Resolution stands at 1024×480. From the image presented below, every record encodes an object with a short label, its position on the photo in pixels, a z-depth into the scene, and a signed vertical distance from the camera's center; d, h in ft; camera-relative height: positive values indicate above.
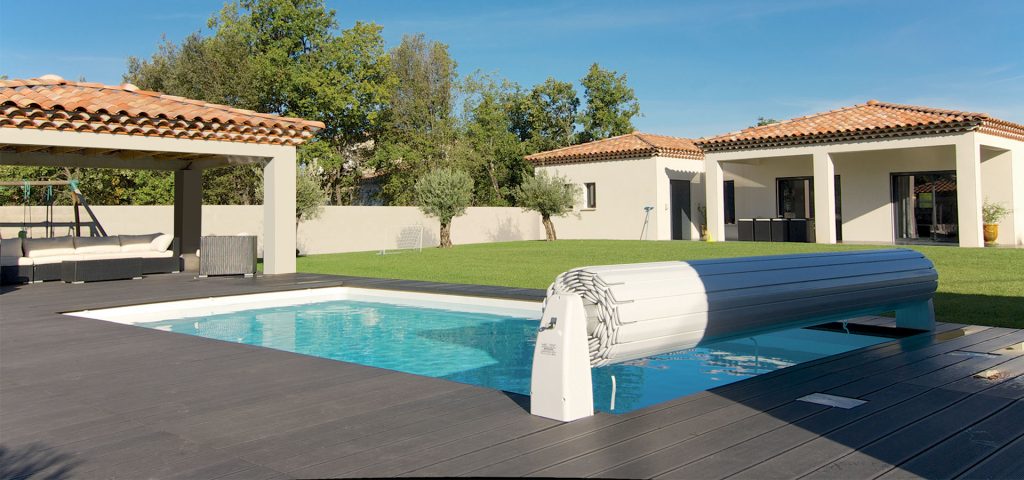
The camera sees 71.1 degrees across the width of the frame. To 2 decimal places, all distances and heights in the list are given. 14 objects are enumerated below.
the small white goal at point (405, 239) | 89.40 +2.15
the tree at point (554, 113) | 144.97 +28.63
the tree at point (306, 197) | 74.69 +6.39
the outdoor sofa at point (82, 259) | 40.75 +0.12
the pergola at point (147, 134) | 36.04 +7.06
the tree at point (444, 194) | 85.30 +7.41
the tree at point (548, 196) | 94.12 +7.60
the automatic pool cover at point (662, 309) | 11.82 -1.08
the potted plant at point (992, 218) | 66.49 +2.72
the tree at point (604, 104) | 144.56 +30.28
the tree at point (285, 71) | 107.04 +29.16
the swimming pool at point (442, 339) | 20.06 -2.99
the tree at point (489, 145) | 133.39 +20.68
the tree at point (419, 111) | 126.11 +25.65
